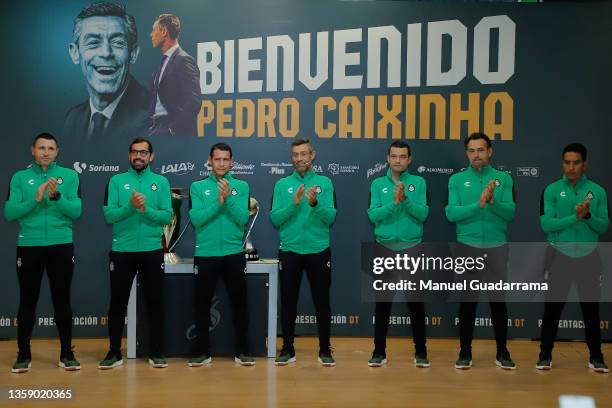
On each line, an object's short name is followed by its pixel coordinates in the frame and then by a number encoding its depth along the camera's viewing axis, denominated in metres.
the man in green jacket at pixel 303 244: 5.16
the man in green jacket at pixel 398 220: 5.16
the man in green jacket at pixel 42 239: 4.85
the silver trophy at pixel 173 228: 5.68
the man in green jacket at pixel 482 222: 5.13
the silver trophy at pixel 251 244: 5.57
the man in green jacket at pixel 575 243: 5.04
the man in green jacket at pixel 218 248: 5.09
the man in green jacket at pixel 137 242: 4.97
